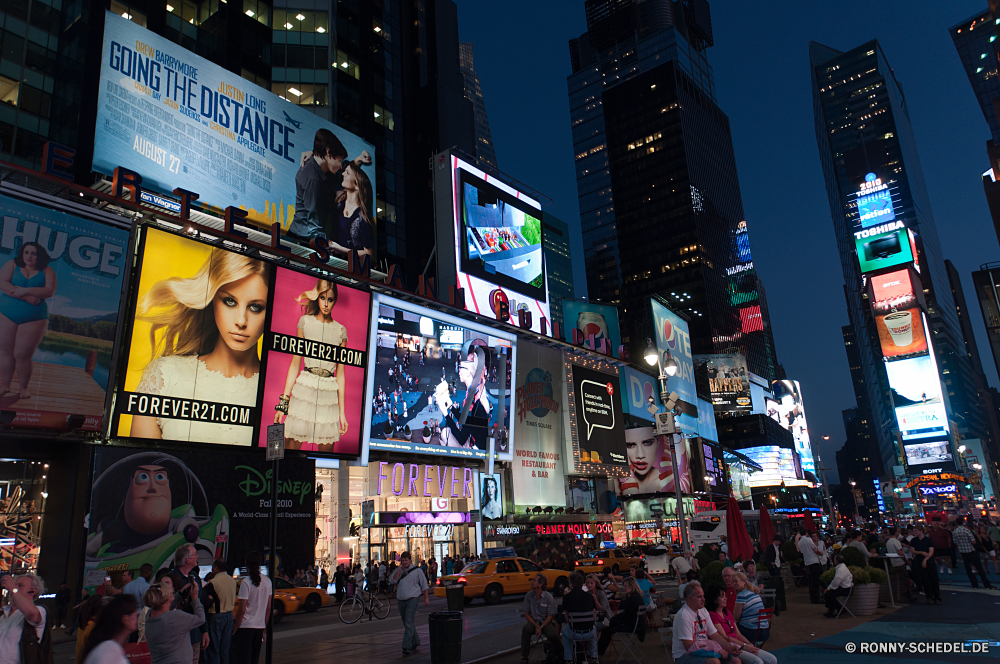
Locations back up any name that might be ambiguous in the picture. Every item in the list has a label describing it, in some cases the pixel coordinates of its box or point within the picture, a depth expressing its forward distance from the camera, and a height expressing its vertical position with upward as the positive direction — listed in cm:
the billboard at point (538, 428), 4831 +612
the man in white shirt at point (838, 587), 1448 -189
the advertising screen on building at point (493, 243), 4609 +1948
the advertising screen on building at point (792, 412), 13825 +1786
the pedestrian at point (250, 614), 1007 -134
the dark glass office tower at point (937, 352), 17525 +3807
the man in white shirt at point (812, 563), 1780 -170
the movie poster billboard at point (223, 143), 3250 +2082
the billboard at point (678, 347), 7638 +1839
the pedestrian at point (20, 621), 677 -87
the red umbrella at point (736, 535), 1942 -96
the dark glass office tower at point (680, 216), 14762 +6591
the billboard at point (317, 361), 3209 +783
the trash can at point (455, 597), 1831 -225
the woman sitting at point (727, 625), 818 -149
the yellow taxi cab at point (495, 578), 2442 -237
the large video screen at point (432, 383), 3734 +784
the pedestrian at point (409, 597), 1320 -156
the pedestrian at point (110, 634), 449 -69
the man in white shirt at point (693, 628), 770 -142
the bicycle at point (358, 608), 2072 -278
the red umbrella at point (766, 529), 2291 -95
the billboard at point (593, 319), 6725 +1889
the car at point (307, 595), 2473 -272
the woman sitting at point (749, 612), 970 -158
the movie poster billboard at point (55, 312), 2384 +802
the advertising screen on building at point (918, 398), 11225 +1595
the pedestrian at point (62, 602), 2267 -234
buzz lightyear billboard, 2497 +68
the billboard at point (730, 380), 11919 +2151
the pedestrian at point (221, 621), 976 -136
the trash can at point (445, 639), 1155 -210
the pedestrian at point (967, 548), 1897 -159
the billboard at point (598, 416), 5431 +762
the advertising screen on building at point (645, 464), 6612 +419
